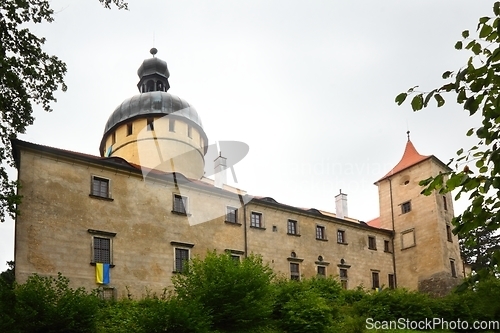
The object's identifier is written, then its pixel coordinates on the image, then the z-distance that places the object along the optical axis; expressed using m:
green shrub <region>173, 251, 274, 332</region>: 18.58
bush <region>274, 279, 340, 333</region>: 19.33
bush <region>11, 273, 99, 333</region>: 15.74
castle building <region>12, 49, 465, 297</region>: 22.62
